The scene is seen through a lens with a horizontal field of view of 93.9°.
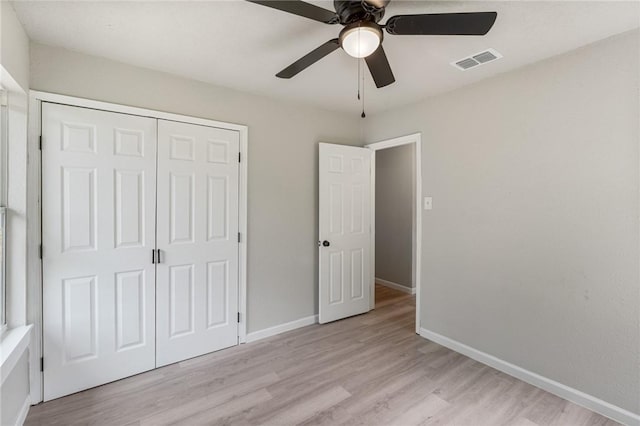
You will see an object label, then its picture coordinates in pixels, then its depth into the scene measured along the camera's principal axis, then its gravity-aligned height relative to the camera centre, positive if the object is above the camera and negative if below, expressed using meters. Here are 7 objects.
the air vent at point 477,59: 2.18 +1.17
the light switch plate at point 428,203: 3.08 +0.10
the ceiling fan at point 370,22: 1.37 +0.92
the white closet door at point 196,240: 2.54 -0.25
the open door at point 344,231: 3.41 -0.21
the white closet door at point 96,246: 2.12 -0.25
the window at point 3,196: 1.84 +0.11
